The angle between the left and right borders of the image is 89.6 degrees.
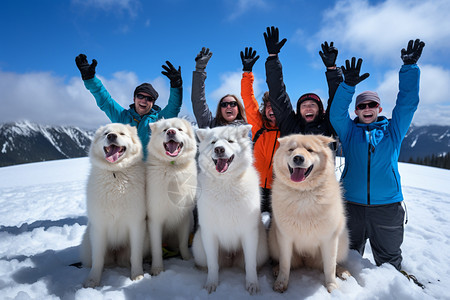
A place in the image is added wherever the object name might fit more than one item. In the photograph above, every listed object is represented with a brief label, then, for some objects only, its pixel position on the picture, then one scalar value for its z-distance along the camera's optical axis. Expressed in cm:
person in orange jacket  386
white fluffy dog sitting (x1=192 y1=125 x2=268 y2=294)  257
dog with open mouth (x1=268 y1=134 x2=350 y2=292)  249
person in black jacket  360
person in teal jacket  416
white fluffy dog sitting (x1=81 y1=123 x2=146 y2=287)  276
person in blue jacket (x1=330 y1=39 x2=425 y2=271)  314
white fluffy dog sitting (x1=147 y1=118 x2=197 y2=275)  294
